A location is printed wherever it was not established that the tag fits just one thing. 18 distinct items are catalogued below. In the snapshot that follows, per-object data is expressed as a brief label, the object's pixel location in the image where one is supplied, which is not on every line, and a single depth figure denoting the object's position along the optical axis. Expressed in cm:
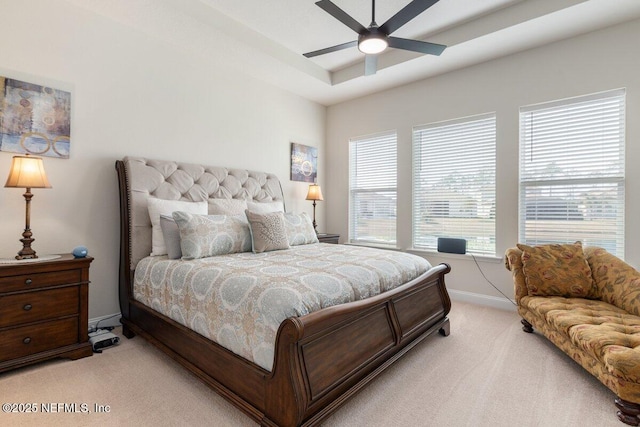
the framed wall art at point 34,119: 240
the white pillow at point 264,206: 357
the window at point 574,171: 299
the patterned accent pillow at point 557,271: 264
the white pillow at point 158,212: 278
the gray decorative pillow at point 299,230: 334
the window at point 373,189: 459
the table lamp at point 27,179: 217
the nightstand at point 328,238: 429
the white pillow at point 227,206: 333
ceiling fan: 211
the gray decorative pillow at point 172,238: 260
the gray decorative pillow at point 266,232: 290
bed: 145
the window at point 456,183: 371
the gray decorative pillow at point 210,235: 250
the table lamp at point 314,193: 461
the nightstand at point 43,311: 205
